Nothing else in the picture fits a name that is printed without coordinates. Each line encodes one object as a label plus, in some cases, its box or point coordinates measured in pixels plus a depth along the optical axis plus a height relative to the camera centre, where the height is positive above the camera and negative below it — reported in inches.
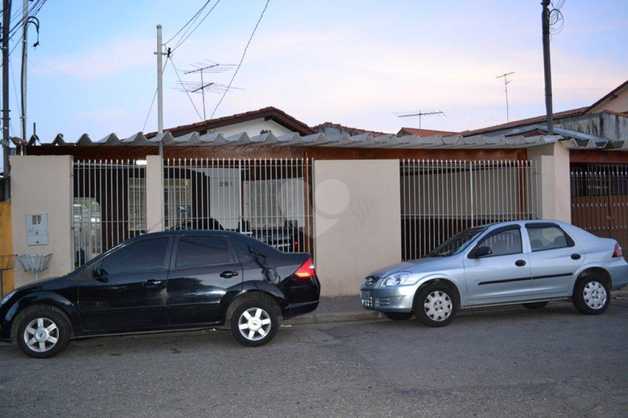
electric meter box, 451.8 +1.7
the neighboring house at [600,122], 896.9 +142.1
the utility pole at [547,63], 625.6 +153.9
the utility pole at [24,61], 529.3 +143.1
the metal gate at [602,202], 650.8 +16.5
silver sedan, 366.9 -32.0
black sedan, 308.2 -32.3
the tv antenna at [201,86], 837.7 +192.2
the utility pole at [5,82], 460.1 +115.0
